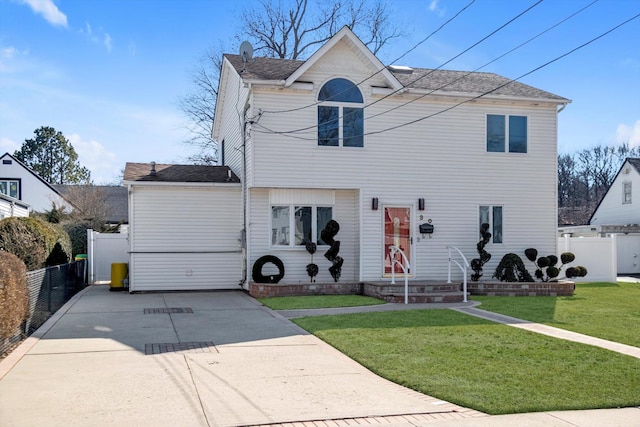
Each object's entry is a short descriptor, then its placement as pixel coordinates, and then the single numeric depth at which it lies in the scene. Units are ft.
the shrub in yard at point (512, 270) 56.80
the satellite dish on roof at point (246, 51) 60.48
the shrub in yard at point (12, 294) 25.24
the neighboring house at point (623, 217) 94.27
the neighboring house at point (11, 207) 65.95
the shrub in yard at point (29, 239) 41.75
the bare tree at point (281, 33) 108.47
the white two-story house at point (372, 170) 54.44
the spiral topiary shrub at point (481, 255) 57.26
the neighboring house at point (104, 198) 117.29
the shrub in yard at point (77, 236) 82.84
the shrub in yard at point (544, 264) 58.23
